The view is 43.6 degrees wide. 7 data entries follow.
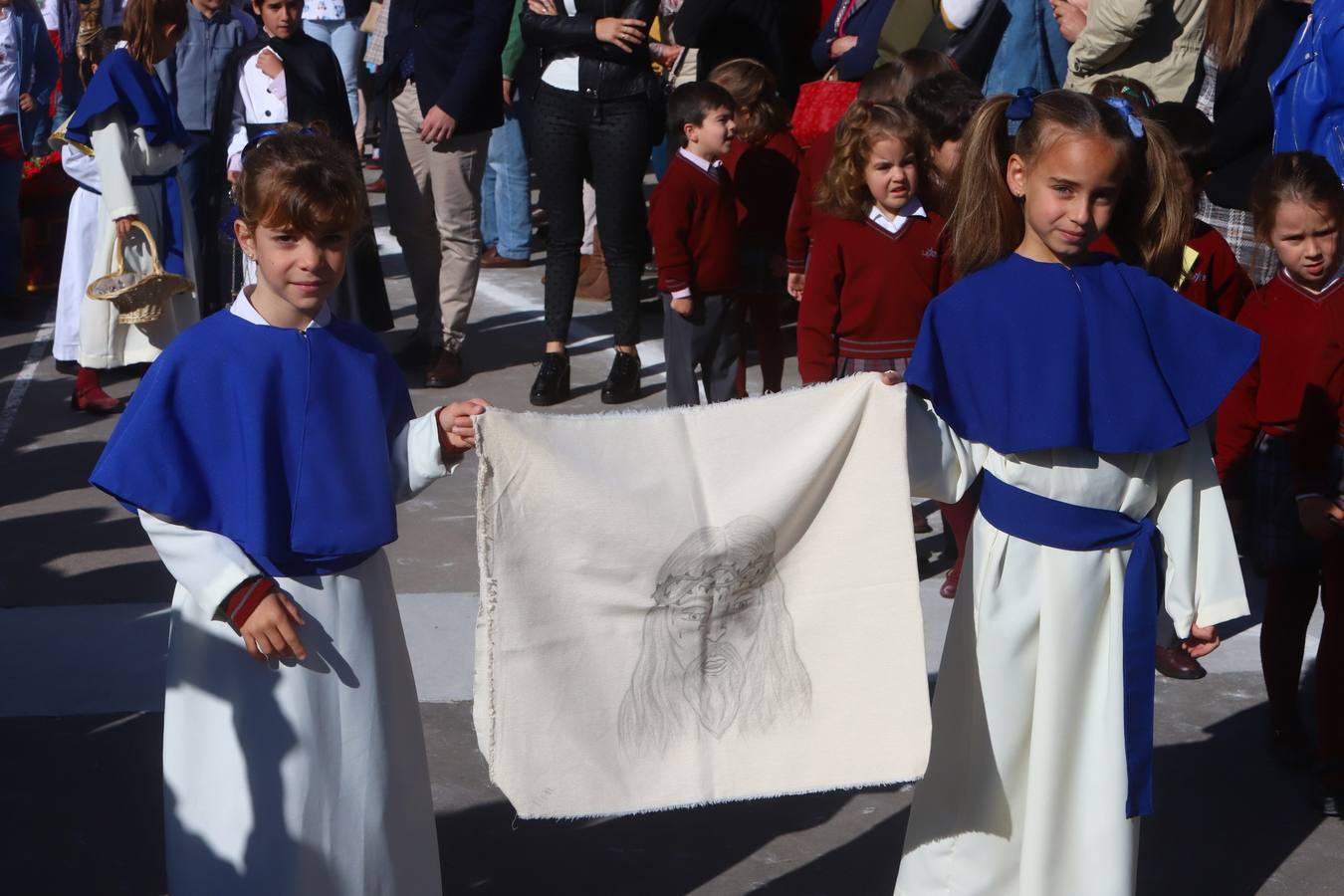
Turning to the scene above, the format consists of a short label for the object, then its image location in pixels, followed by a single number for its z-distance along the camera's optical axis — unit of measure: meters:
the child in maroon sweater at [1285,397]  4.40
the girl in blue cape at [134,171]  7.62
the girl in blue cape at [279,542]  3.04
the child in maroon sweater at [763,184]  7.51
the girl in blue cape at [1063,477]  3.33
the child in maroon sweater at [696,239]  6.89
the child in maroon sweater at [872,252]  5.48
